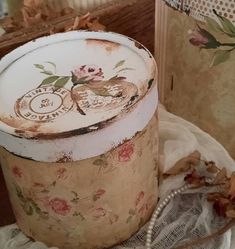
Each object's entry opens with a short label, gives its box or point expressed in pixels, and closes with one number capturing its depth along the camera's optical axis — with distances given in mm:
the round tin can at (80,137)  446
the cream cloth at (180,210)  536
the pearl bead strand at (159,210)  523
